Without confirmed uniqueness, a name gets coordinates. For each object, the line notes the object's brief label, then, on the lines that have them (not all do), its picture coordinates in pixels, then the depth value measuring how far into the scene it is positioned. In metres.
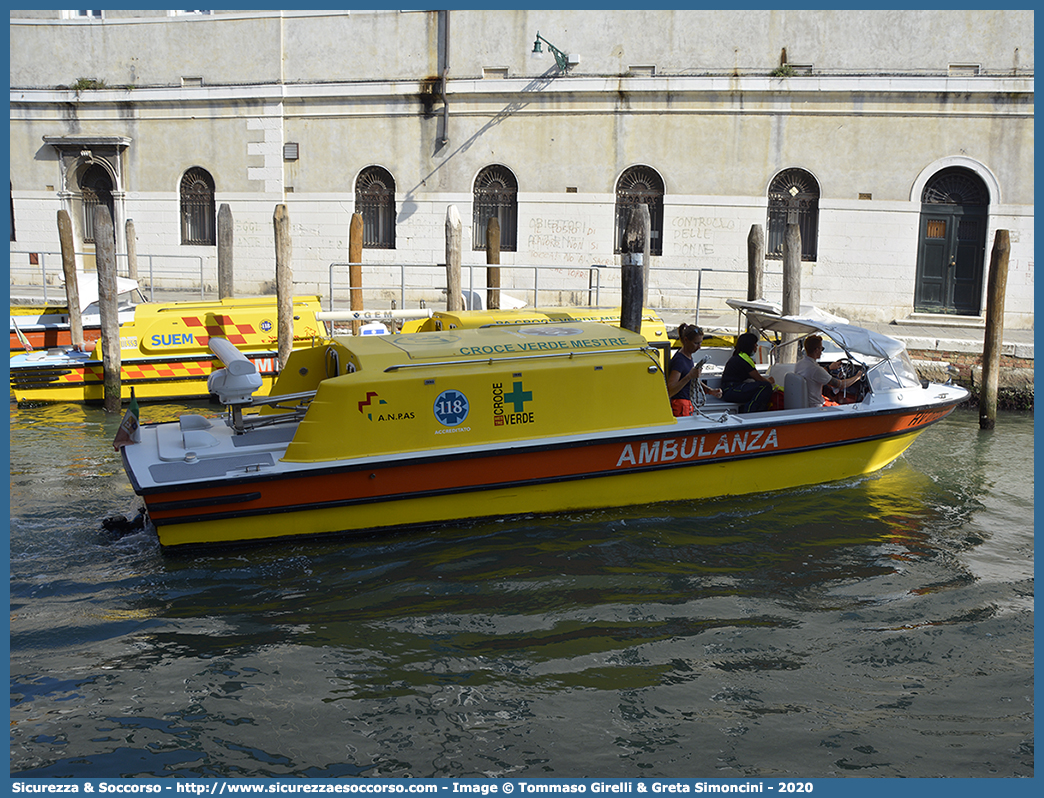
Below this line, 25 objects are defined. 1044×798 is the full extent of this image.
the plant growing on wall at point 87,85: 21.27
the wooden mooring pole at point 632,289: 9.69
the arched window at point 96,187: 21.92
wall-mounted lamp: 18.98
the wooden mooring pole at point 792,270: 13.30
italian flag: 7.80
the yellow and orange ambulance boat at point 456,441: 7.36
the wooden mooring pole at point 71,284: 14.62
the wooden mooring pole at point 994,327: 12.73
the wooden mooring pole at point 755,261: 14.30
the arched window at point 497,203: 20.05
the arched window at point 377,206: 20.58
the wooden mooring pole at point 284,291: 13.55
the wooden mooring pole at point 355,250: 15.62
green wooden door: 18.30
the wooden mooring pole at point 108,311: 13.01
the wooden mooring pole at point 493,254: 15.77
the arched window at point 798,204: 18.88
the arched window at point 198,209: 21.34
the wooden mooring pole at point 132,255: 18.44
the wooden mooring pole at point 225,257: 15.91
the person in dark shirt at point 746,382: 9.24
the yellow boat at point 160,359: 13.53
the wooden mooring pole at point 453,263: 14.35
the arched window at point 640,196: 19.44
